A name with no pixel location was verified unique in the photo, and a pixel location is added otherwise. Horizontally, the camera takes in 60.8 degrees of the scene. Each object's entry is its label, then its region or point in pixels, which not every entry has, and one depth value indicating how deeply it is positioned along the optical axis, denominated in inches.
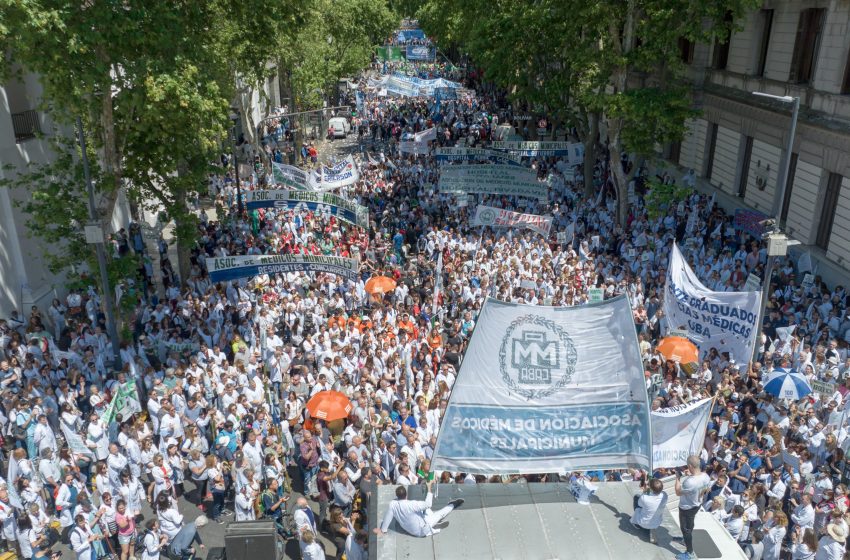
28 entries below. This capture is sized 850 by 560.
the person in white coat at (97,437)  477.1
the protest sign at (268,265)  633.0
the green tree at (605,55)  861.7
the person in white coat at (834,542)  363.9
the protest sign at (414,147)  1133.8
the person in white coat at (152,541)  385.1
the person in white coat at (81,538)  385.4
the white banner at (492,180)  924.6
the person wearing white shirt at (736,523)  380.8
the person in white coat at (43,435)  474.6
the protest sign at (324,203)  765.9
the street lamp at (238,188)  986.7
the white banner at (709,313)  517.1
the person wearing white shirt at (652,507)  292.0
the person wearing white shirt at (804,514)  387.9
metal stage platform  287.0
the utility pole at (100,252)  579.8
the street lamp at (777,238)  552.7
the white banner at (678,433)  401.7
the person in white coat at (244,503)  416.5
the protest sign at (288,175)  882.1
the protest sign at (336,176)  937.5
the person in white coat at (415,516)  296.7
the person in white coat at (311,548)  364.5
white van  1893.5
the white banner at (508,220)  804.0
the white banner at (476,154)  985.5
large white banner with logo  306.2
